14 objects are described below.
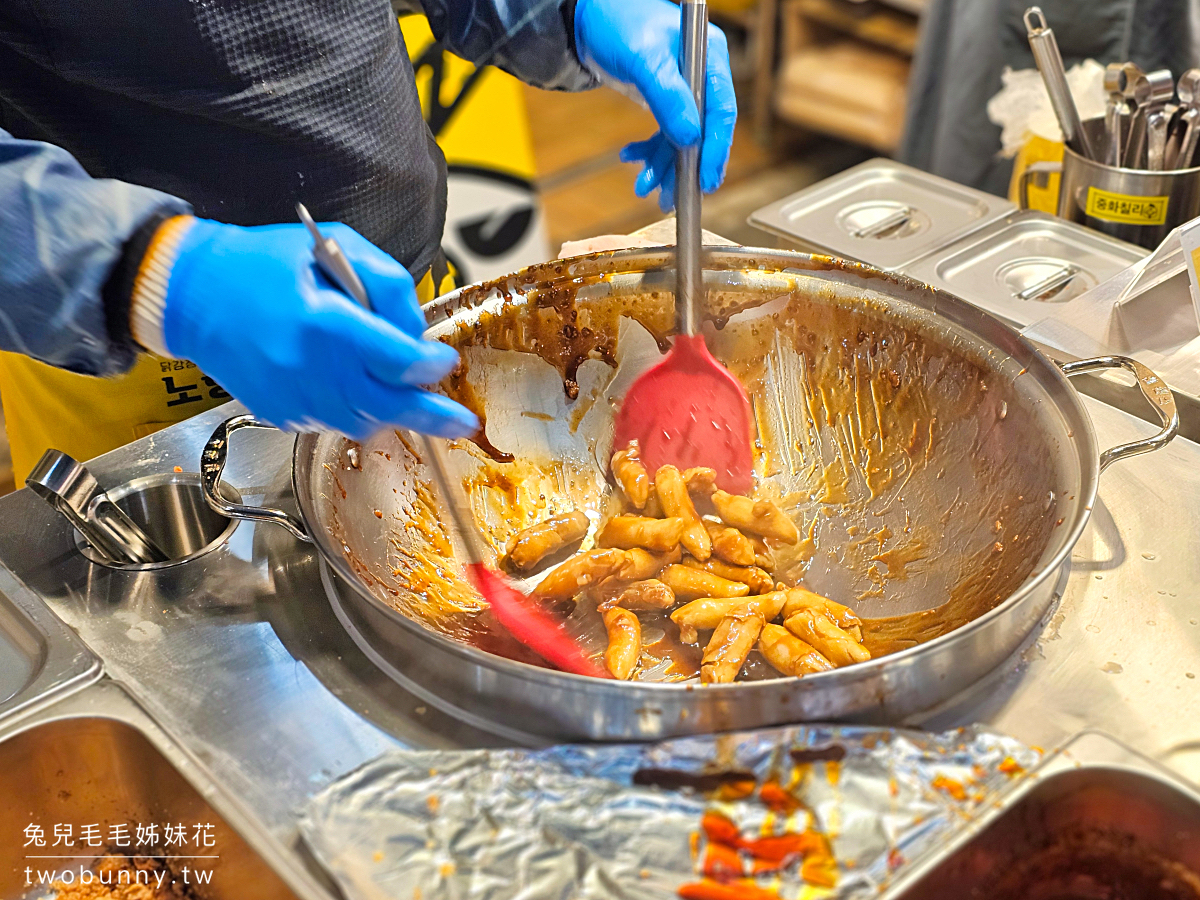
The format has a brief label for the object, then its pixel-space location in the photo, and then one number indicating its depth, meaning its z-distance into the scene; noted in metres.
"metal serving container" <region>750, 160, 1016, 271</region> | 1.55
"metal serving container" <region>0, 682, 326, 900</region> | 0.86
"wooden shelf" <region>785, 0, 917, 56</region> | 3.55
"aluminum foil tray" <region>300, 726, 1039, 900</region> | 0.73
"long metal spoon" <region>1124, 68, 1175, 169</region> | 1.54
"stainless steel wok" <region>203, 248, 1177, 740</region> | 0.85
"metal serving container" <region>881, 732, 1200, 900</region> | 0.79
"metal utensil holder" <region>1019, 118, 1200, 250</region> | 1.53
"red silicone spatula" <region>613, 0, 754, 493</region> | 1.18
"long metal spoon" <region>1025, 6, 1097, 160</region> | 1.49
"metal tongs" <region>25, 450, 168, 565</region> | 1.02
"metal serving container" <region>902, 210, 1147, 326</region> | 1.44
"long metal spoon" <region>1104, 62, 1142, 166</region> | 1.54
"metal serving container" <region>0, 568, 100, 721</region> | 0.92
